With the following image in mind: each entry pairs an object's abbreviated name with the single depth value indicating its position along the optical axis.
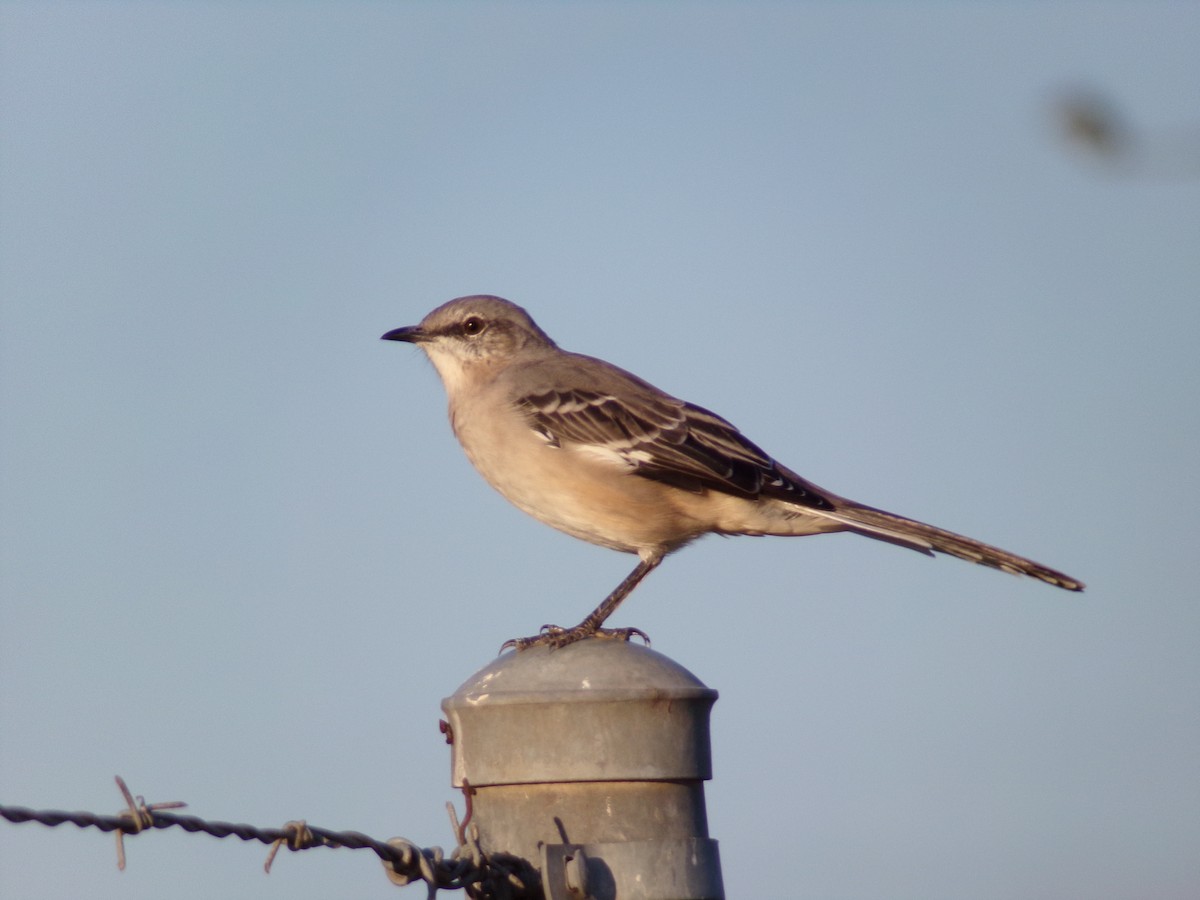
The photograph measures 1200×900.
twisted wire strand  6.54
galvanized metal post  7.43
